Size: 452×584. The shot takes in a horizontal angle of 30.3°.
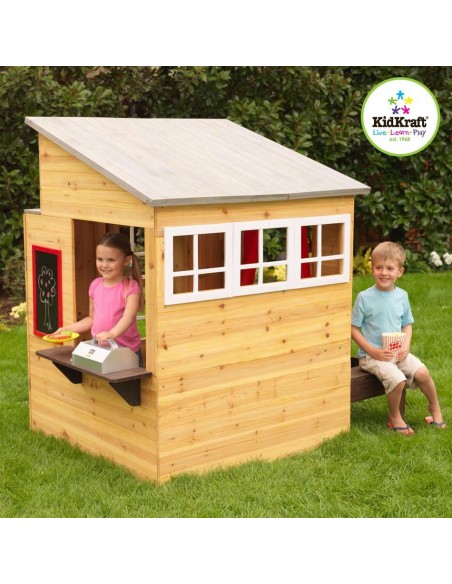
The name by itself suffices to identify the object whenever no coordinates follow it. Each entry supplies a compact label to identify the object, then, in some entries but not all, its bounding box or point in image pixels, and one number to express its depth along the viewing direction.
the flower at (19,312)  9.24
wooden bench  5.79
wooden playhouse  4.70
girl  5.14
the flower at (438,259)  11.91
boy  5.73
